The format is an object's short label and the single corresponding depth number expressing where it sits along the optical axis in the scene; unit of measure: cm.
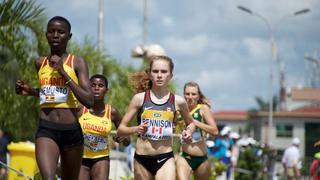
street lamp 4702
